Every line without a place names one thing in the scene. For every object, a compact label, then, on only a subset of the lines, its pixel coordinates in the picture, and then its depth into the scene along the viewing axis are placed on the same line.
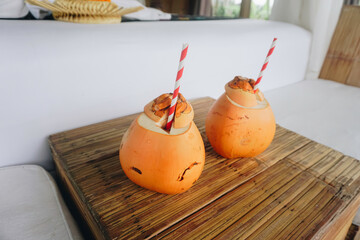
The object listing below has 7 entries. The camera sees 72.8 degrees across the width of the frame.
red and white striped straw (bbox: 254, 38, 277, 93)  0.60
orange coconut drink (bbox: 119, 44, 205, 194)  0.50
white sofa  0.74
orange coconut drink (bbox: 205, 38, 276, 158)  0.62
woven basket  0.97
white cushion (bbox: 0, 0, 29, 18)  1.00
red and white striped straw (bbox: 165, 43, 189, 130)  0.48
